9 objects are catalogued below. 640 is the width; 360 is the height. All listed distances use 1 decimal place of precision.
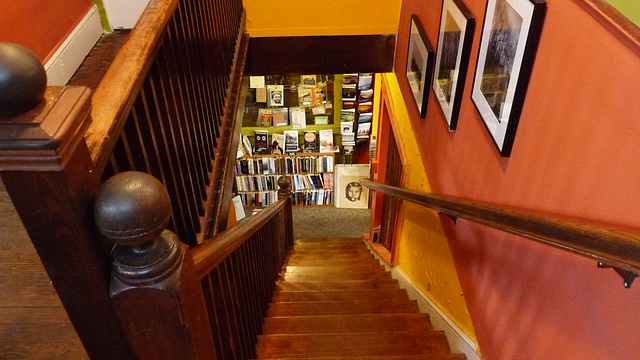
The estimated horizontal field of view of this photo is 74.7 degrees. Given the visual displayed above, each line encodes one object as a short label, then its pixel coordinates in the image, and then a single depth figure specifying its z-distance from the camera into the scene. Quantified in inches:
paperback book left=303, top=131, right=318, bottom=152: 253.0
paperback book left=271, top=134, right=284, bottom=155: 252.2
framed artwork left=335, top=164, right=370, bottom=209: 260.5
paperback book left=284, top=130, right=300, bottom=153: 250.7
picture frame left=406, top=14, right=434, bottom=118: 99.9
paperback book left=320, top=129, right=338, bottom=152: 251.8
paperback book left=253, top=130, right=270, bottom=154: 249.1
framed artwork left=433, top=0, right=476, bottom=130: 75.1
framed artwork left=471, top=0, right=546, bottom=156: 51.7
